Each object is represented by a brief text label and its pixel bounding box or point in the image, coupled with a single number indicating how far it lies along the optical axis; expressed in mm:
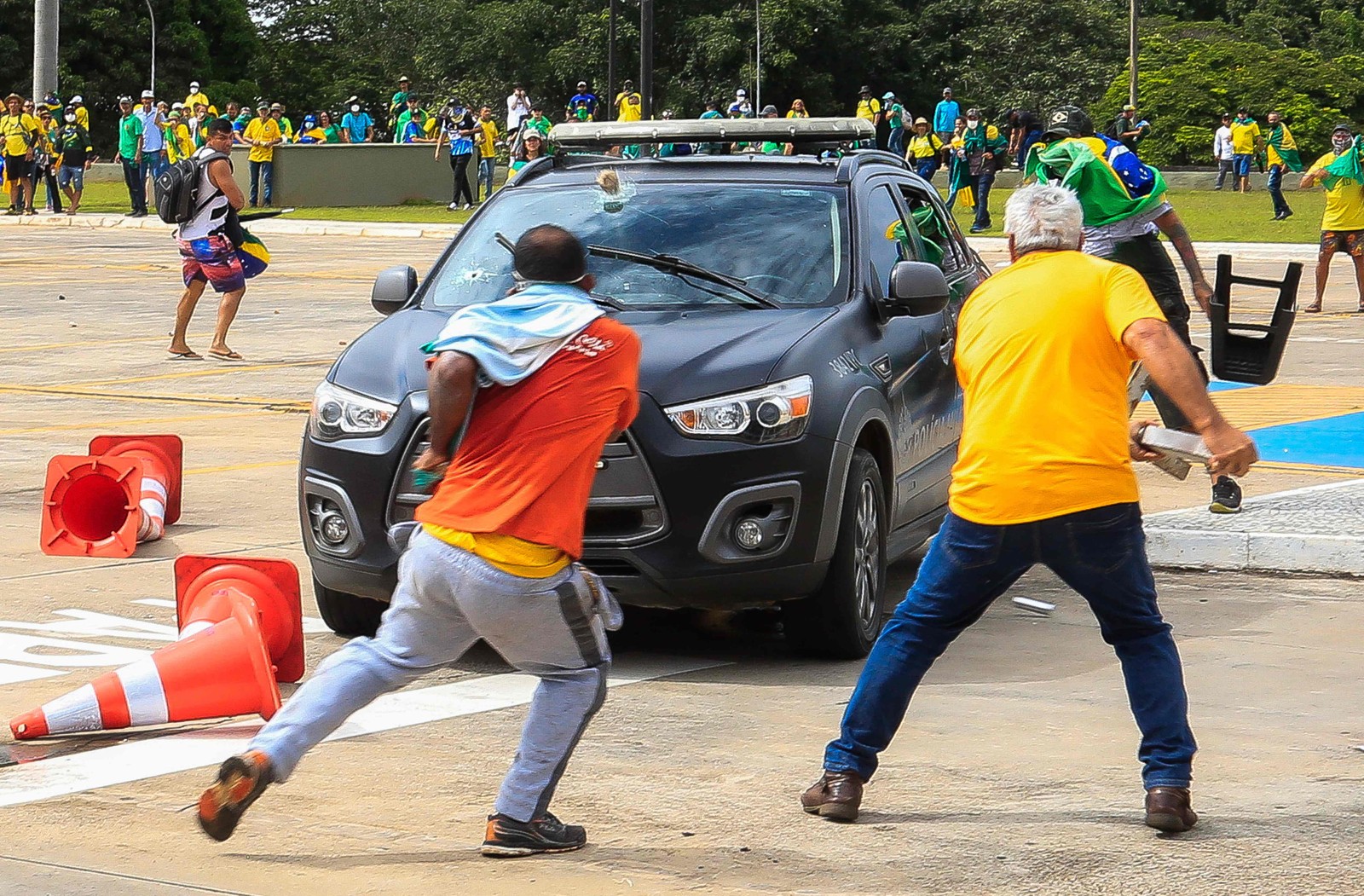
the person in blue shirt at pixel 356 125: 43375
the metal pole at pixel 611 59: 41938
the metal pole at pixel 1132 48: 52219
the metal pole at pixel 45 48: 44375
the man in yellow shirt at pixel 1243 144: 43938
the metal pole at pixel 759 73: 60725
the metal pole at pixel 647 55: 33875
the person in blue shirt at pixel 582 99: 41344
